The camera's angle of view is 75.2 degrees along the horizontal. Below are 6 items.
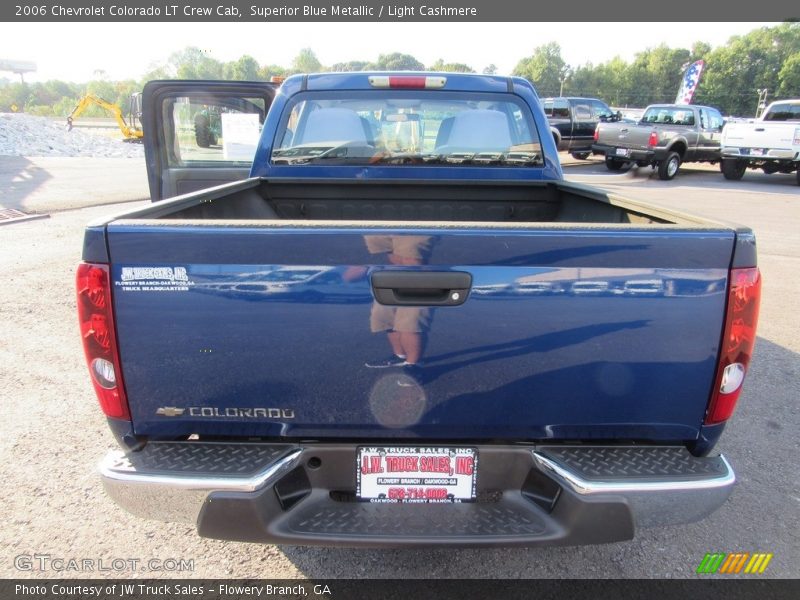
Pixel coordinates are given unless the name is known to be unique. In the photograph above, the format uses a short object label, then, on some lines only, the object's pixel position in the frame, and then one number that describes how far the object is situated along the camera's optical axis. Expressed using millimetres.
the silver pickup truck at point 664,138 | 15891
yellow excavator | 30219
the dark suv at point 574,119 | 19281
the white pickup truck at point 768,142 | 14875
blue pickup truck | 1619
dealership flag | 34594
